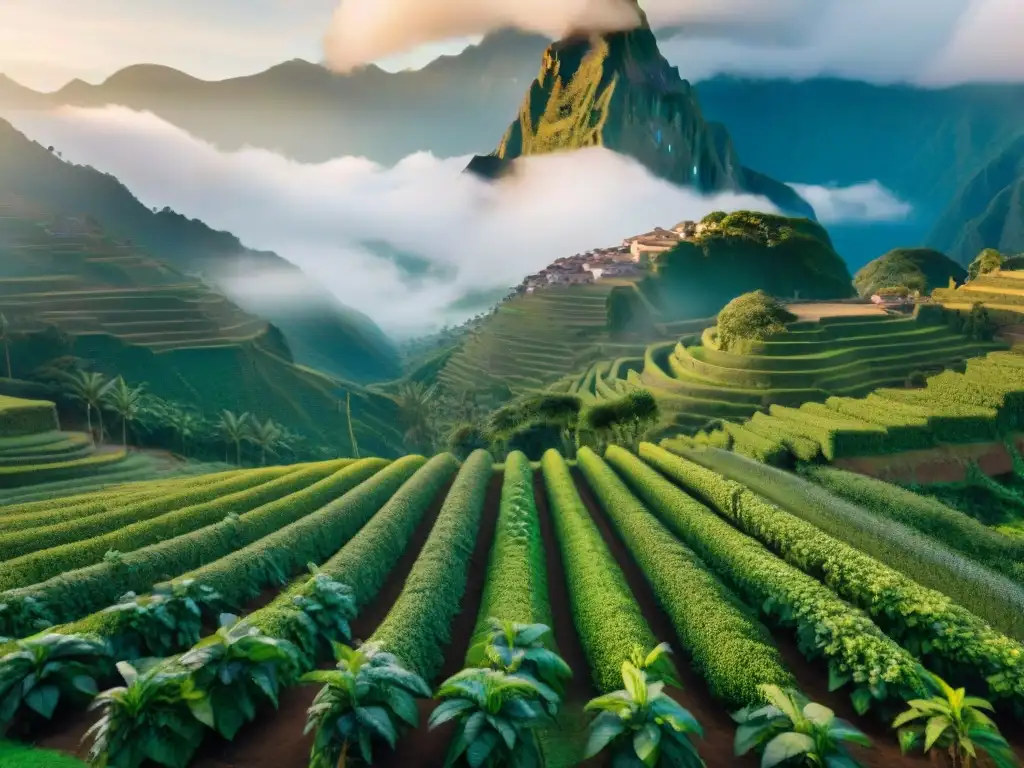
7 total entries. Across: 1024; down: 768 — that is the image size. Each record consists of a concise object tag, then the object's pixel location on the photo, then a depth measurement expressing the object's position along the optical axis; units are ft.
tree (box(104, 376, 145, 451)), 156.04
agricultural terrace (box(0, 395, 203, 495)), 113.39
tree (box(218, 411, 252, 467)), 171.73
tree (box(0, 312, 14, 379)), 193.77
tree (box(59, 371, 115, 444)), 150.92
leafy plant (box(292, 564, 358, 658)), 28.96
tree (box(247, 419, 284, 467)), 180.19
